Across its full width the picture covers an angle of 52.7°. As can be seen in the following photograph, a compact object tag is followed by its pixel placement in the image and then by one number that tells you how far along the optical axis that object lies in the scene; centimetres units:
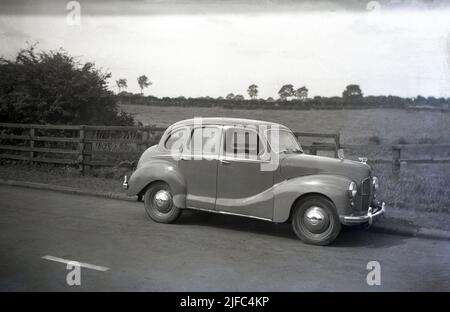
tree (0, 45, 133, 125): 1331
